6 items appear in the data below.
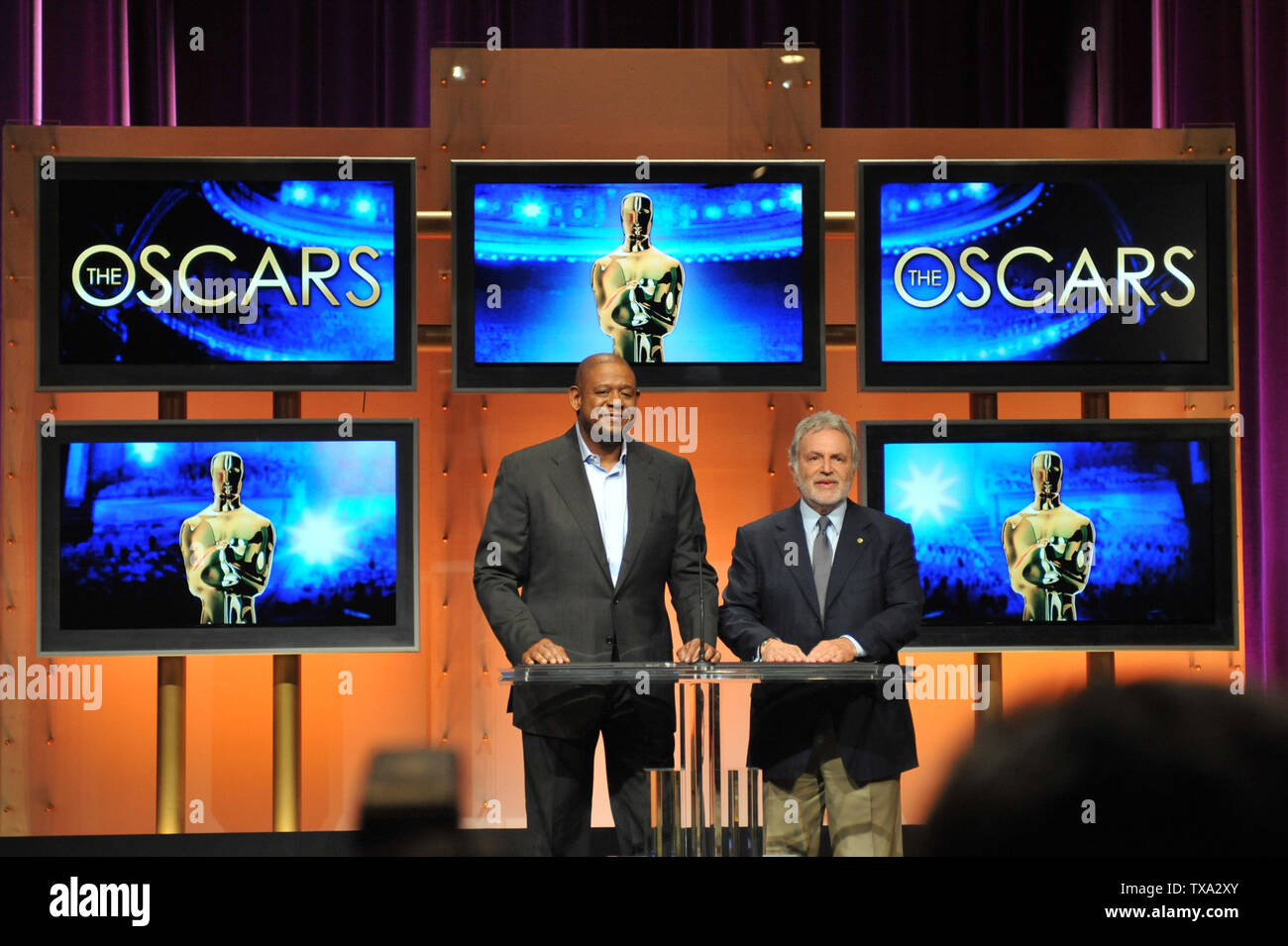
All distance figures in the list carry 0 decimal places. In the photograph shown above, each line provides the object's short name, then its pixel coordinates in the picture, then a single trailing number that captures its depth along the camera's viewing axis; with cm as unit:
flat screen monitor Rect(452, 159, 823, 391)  536
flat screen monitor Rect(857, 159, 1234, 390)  543
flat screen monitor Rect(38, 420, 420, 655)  529
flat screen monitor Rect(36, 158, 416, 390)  531
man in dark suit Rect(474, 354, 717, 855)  385
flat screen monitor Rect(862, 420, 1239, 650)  543
